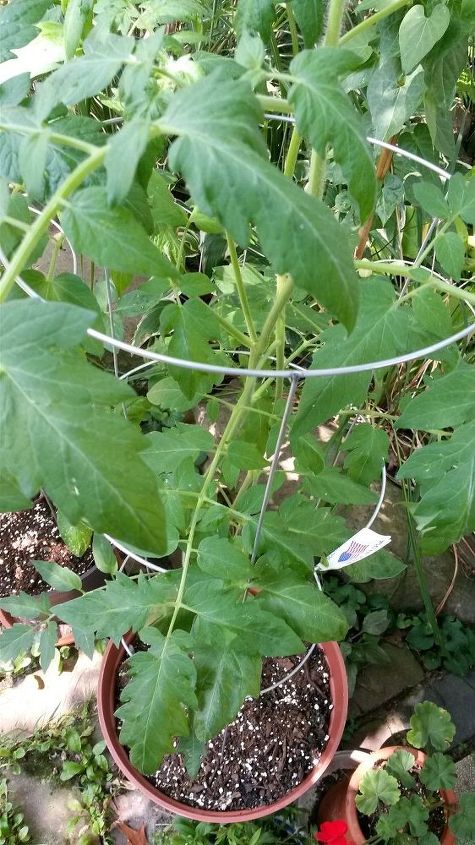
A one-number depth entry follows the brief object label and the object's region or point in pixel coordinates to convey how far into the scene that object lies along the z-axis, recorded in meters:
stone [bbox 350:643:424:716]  1.42
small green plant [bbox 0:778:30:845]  1.29
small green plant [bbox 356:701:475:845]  1.10
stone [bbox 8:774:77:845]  1.32
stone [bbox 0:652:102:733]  1.46
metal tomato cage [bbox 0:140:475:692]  0.59
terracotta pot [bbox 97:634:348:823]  1.08
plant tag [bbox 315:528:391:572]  0.83
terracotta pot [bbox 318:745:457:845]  1.13
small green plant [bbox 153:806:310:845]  1.23
